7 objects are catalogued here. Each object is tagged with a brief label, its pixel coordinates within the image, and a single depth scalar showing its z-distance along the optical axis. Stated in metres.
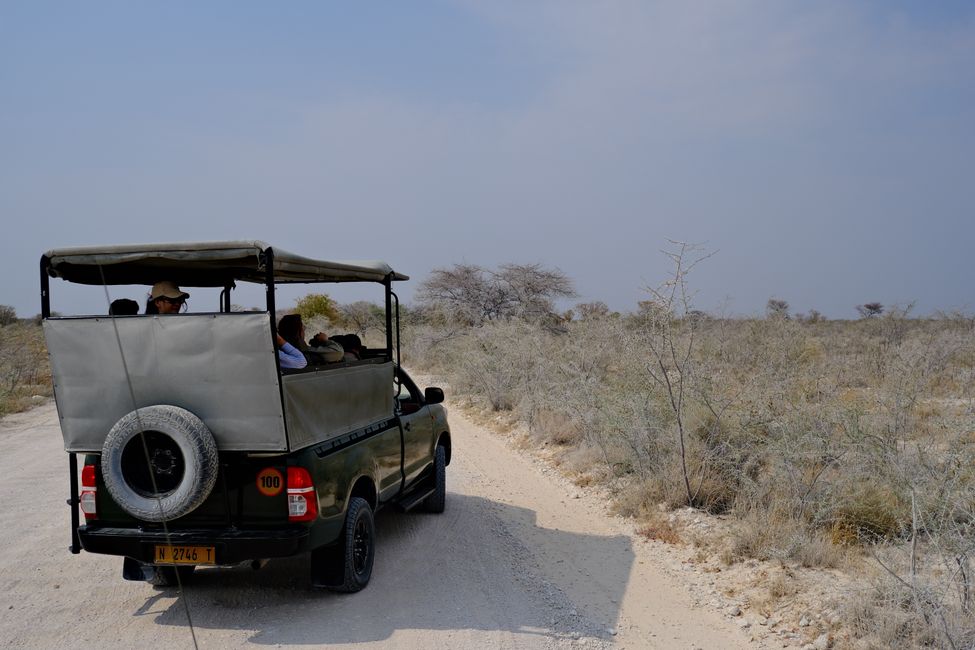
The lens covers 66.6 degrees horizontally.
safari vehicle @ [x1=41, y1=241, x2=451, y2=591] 4.47
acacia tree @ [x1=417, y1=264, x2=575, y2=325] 27.28
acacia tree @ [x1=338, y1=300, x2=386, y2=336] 33.34
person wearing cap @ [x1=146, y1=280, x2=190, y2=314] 5.27
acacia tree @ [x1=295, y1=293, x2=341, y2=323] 39.25
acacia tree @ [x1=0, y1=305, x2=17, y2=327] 38.22
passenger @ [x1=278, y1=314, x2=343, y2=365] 6.11
